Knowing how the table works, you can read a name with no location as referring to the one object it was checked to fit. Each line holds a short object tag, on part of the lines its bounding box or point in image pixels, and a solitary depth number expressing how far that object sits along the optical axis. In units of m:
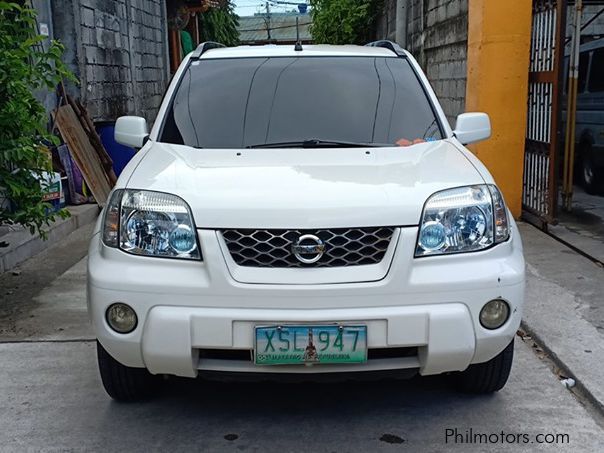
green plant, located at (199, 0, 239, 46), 21.19
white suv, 2.81
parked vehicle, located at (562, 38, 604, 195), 9.02
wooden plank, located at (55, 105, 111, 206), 8.14
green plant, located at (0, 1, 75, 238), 4.67
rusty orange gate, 6.68
